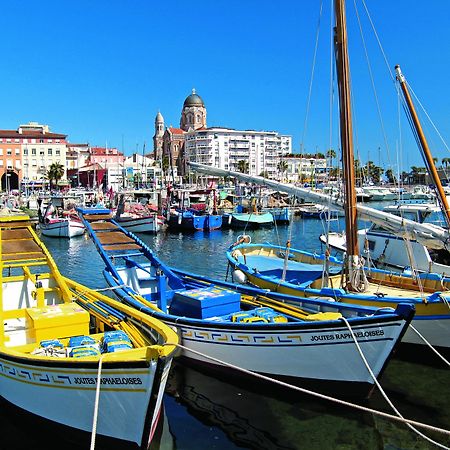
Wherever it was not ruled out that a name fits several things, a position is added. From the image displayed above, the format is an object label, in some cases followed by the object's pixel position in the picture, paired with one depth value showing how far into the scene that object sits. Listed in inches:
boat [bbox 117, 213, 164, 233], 2231.8
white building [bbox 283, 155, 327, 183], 6599.4
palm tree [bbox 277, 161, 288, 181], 6284.5
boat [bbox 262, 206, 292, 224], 2662.2
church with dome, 7549.2
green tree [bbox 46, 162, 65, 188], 4269.9
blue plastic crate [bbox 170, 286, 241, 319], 511.8
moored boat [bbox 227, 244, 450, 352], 537.6
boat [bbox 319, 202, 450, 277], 765.3
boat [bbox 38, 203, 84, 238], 2092.8
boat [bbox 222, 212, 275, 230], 2481.5
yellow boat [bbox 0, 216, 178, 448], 320.5
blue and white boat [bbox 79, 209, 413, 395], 412.8
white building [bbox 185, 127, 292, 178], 6988.2
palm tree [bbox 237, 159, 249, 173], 5232.3
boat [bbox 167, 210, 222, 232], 2357.3
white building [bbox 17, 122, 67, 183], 4936.0
